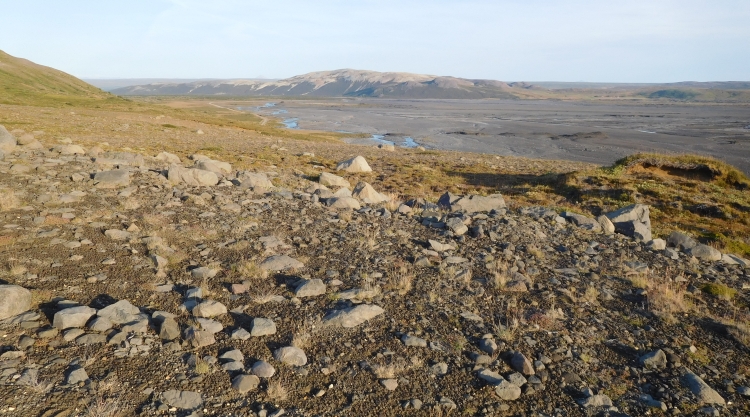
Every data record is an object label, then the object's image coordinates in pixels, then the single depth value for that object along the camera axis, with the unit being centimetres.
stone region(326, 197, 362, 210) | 1366
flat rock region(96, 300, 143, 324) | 612
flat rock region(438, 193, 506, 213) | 1433
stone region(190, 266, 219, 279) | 799
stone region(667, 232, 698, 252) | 1186
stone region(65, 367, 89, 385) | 484
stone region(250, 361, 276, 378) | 541
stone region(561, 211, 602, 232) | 1285
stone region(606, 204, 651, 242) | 1243
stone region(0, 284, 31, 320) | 593
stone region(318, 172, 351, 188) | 1861
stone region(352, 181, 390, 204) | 1521
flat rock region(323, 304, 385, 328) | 679
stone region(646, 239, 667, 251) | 1158
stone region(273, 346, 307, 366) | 572
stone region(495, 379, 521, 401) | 544
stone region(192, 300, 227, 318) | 664
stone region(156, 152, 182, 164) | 2039
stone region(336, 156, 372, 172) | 2917
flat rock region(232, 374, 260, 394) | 511
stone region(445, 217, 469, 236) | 1176
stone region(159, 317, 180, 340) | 592
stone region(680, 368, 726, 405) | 559
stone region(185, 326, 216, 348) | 587
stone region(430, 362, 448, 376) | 580
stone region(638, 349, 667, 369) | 627
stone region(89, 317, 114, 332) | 589
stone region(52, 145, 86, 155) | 1764
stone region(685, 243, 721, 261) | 1135
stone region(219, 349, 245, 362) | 563
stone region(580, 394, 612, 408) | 538
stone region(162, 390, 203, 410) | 473
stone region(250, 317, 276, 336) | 632
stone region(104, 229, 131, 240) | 933
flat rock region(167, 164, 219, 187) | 1470
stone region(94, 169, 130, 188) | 1333
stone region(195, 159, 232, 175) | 1720
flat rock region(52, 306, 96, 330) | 586
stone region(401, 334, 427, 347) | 635
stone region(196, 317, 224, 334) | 624
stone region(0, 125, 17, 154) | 1688
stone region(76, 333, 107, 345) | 561
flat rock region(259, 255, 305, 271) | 870
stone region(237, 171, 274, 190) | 1522
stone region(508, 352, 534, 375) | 591
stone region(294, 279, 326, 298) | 768
